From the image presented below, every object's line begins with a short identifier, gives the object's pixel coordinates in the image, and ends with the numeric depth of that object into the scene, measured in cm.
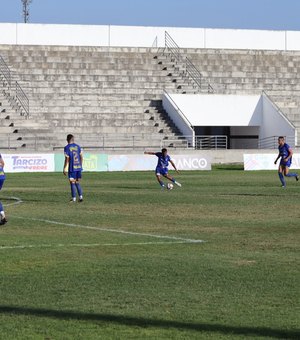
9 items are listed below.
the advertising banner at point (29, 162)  5088
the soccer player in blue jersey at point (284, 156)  3684
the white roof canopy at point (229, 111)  6475
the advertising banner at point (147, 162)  5319
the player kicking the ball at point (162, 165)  3697
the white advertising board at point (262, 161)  5441
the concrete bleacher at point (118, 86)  6116
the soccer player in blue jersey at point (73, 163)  2891
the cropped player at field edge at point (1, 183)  2083
